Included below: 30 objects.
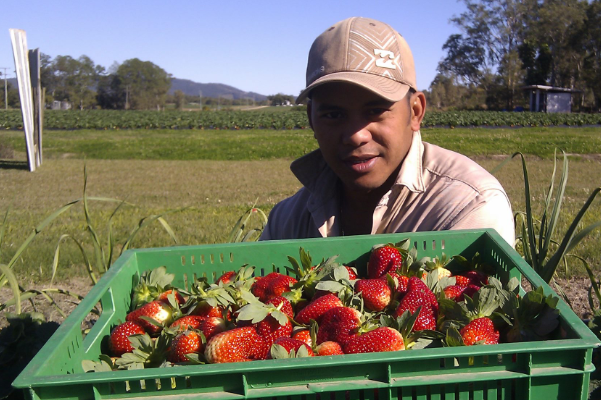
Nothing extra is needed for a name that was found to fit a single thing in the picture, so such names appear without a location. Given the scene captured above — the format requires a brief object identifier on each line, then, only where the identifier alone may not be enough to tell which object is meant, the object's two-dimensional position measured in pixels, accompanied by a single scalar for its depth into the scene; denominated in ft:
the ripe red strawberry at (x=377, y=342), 3.52
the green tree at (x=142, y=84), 298.56
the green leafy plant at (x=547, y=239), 7.32
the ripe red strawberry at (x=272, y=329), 4.03
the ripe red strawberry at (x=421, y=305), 3.95
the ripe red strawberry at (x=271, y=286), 4.73
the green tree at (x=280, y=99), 373.38
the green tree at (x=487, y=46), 218.79
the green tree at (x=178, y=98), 307.93
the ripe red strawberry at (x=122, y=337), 4.20
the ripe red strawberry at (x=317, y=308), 4.24
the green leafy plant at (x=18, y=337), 6.40
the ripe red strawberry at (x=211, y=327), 4.18
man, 6.26
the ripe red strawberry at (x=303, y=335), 3.91
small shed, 164.96
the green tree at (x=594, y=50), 178.19
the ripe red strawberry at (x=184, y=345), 3.93
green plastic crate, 2.85
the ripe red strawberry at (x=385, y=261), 4.91
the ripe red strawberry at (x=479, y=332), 3.56
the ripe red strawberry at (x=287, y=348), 3.33
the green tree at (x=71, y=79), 286.87
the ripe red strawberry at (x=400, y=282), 4.52
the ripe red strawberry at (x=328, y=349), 3.67
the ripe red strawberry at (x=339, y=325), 3.85
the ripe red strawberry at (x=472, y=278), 4.66
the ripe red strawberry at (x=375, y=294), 4.42
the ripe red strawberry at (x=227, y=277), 5.04
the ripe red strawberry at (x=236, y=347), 3.70
